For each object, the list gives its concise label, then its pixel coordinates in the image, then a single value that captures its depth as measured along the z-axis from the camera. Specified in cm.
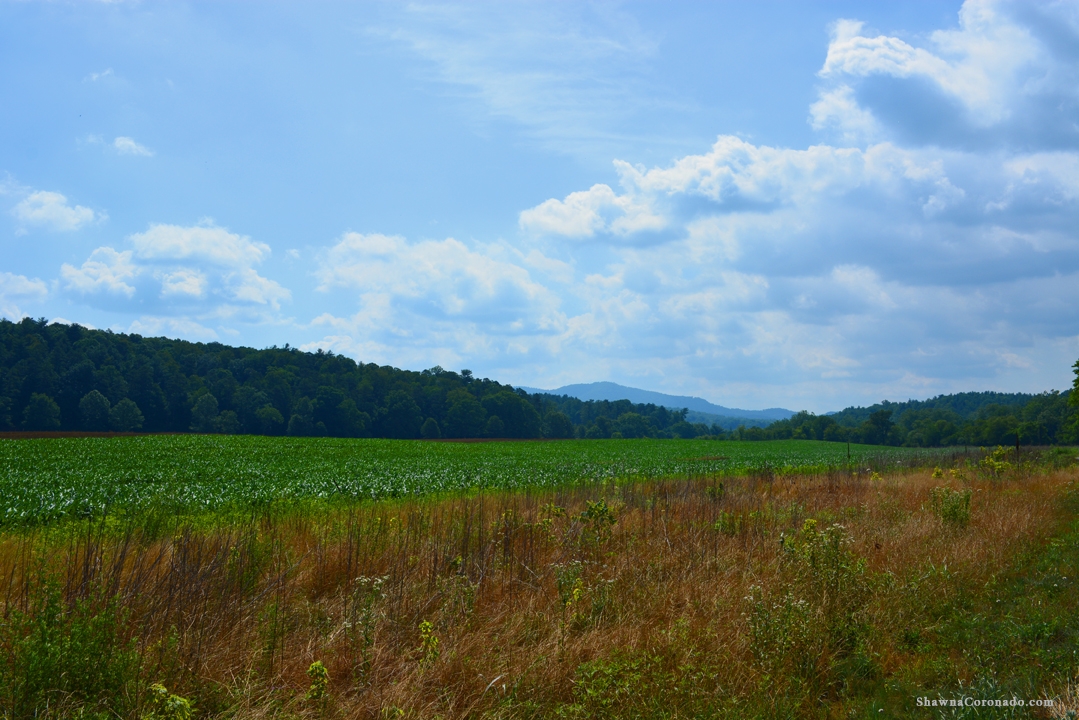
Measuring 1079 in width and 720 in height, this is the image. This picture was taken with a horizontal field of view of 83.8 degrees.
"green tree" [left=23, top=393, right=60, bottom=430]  7525
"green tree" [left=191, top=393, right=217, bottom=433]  8656
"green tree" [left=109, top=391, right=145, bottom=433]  7981
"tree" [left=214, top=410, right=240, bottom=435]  8662
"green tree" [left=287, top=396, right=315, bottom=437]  9356
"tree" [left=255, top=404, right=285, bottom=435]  9112
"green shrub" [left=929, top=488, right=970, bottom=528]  1229
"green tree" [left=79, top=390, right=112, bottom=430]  7844
